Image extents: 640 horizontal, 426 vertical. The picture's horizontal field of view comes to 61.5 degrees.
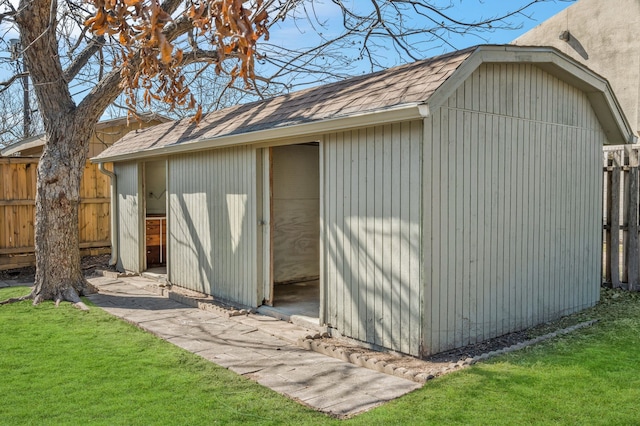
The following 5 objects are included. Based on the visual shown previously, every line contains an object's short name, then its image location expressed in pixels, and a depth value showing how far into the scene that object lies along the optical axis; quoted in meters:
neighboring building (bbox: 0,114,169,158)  12.40
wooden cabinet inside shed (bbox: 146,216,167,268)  10.07
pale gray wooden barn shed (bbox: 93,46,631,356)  4.57
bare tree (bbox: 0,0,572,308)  7.00
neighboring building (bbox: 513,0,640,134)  13.55
